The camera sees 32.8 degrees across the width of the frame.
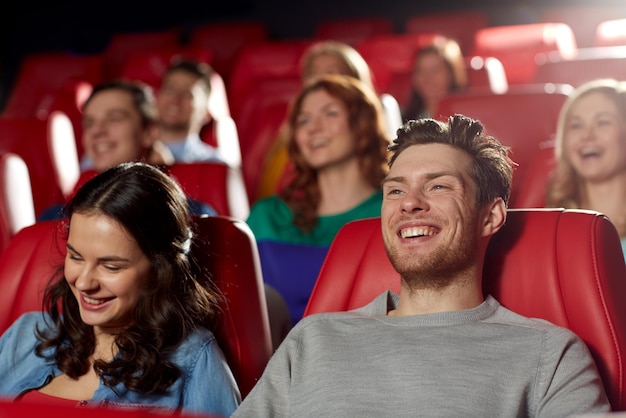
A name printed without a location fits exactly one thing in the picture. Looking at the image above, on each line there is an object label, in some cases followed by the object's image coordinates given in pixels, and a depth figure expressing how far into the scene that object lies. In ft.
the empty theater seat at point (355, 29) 21.61
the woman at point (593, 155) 8.13
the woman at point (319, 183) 8.29
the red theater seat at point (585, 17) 19.49
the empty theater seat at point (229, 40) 22.68
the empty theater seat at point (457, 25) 20.43
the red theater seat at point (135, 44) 23.44
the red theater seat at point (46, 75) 20.01
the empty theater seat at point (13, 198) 8.97
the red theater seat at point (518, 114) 10.23
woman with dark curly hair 5.41
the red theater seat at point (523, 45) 17.75
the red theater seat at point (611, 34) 17.22
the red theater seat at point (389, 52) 18.20
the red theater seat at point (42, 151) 11.54
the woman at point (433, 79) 14.07
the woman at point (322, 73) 11.55
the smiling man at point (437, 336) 4.74
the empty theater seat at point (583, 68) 13.05
